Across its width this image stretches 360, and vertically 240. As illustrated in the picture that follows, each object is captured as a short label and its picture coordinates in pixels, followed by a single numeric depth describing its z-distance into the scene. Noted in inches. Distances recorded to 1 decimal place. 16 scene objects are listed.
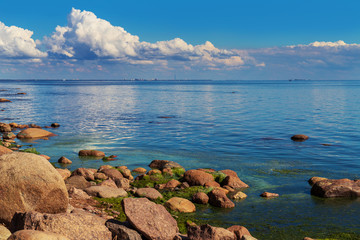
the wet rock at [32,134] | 1567.4
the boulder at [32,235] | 339.0
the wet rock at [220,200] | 700.0
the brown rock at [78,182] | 744.8
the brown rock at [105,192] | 687.3
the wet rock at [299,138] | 1513.5
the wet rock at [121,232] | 439.2
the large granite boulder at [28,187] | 447.5
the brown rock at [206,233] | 441.1
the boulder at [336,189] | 772.6
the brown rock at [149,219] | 455.2
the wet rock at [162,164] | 990.4
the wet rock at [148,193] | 722.8
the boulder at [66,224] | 396.2
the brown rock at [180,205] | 665.6
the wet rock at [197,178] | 841.7
